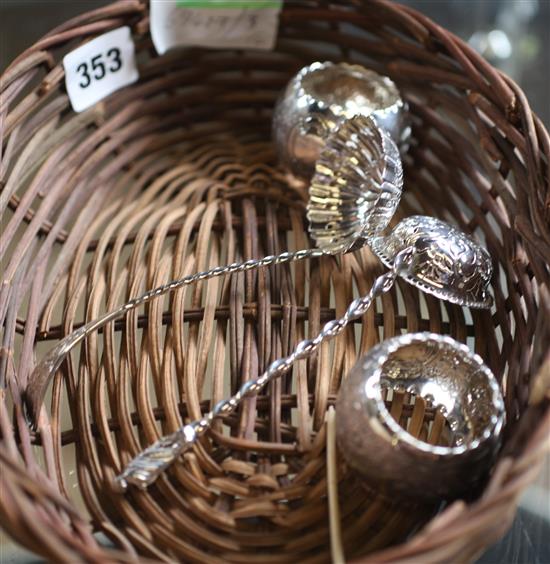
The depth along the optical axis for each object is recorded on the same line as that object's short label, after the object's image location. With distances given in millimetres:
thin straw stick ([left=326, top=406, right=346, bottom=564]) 522
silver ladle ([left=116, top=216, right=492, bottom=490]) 649
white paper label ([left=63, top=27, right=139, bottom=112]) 774
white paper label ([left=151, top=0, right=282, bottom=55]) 829
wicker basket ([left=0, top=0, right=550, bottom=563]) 553
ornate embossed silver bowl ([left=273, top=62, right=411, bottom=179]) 786
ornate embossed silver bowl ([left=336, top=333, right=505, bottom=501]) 522
